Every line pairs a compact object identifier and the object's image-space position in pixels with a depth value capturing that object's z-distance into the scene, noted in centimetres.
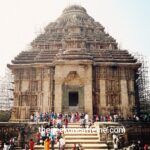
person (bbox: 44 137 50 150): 977
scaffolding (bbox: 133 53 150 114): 2364
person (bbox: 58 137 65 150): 1039
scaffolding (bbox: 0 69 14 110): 2545
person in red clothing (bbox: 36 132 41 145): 1149
